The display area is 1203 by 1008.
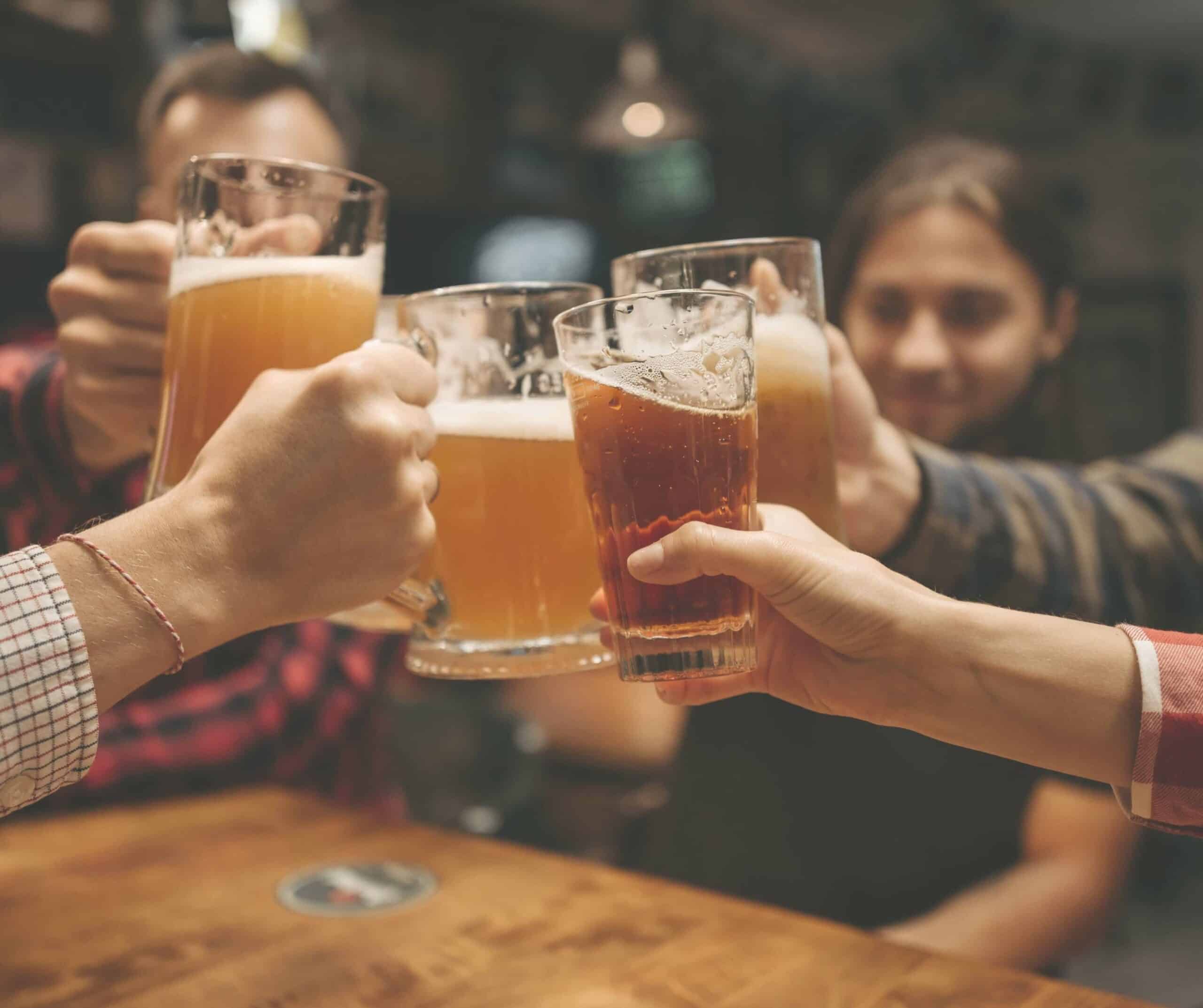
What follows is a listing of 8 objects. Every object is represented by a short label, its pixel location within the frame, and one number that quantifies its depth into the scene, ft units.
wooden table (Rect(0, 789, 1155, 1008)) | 3.29
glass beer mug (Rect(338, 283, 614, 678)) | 3.38
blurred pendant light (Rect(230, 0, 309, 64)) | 14.11
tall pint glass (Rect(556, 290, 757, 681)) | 2.73
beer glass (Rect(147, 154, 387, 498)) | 3.22
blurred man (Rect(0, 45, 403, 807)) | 4.09
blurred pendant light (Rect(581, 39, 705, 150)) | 17.03
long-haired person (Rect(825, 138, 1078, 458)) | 6.68
